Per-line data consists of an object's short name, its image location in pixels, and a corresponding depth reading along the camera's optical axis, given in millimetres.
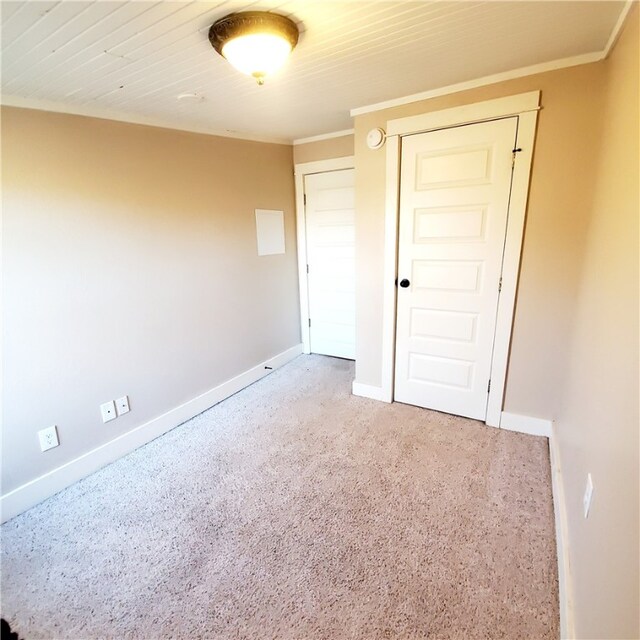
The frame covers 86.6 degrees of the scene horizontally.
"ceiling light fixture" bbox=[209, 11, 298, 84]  1244
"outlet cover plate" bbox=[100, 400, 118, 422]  2186
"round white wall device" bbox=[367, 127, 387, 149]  2340
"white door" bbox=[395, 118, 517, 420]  2121
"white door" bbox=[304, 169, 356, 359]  3334
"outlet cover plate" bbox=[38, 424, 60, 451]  1923
